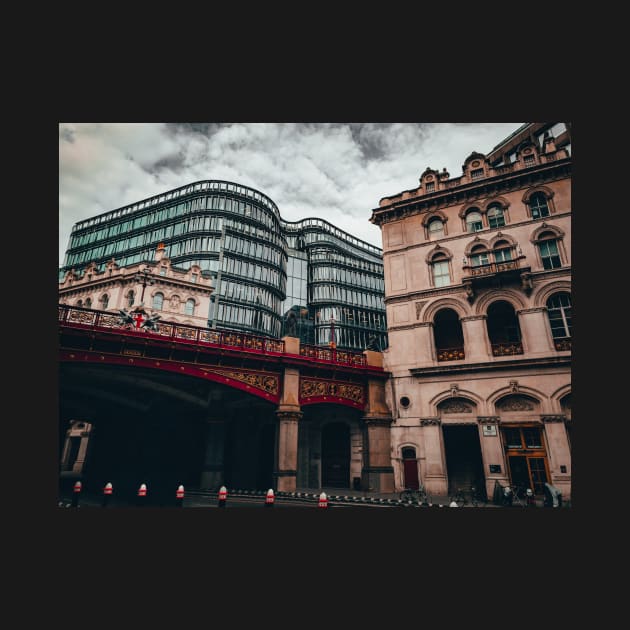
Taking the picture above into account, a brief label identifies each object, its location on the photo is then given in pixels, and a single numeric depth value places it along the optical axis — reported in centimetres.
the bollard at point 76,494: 1327
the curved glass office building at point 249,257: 4981
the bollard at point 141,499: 1293
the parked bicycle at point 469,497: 1508
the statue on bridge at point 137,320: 1368
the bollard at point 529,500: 1421
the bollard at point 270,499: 1228
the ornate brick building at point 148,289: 3772
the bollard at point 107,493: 1296
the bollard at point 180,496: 1256
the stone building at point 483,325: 1692
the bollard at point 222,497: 1214
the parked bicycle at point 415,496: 1468
